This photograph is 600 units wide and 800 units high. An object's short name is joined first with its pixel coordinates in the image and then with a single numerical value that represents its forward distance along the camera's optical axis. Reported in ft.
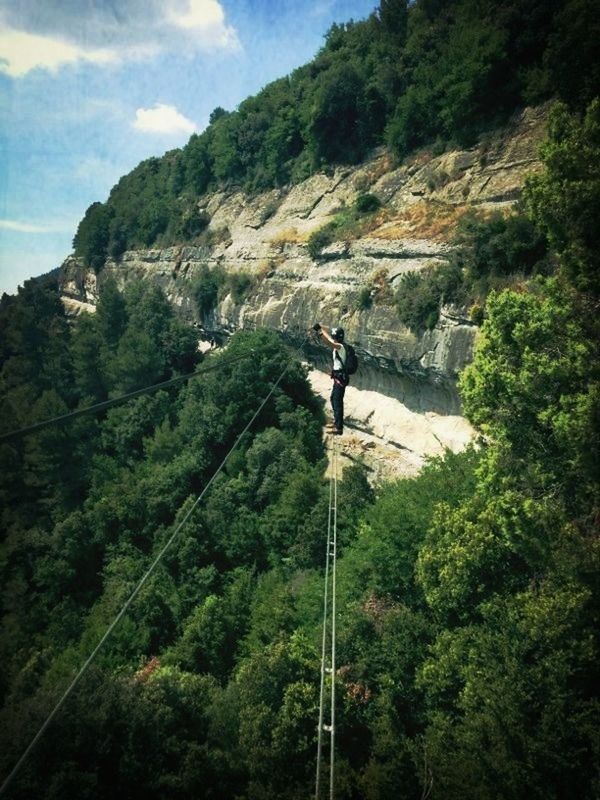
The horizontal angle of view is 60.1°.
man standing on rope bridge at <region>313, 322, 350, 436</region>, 37.83
